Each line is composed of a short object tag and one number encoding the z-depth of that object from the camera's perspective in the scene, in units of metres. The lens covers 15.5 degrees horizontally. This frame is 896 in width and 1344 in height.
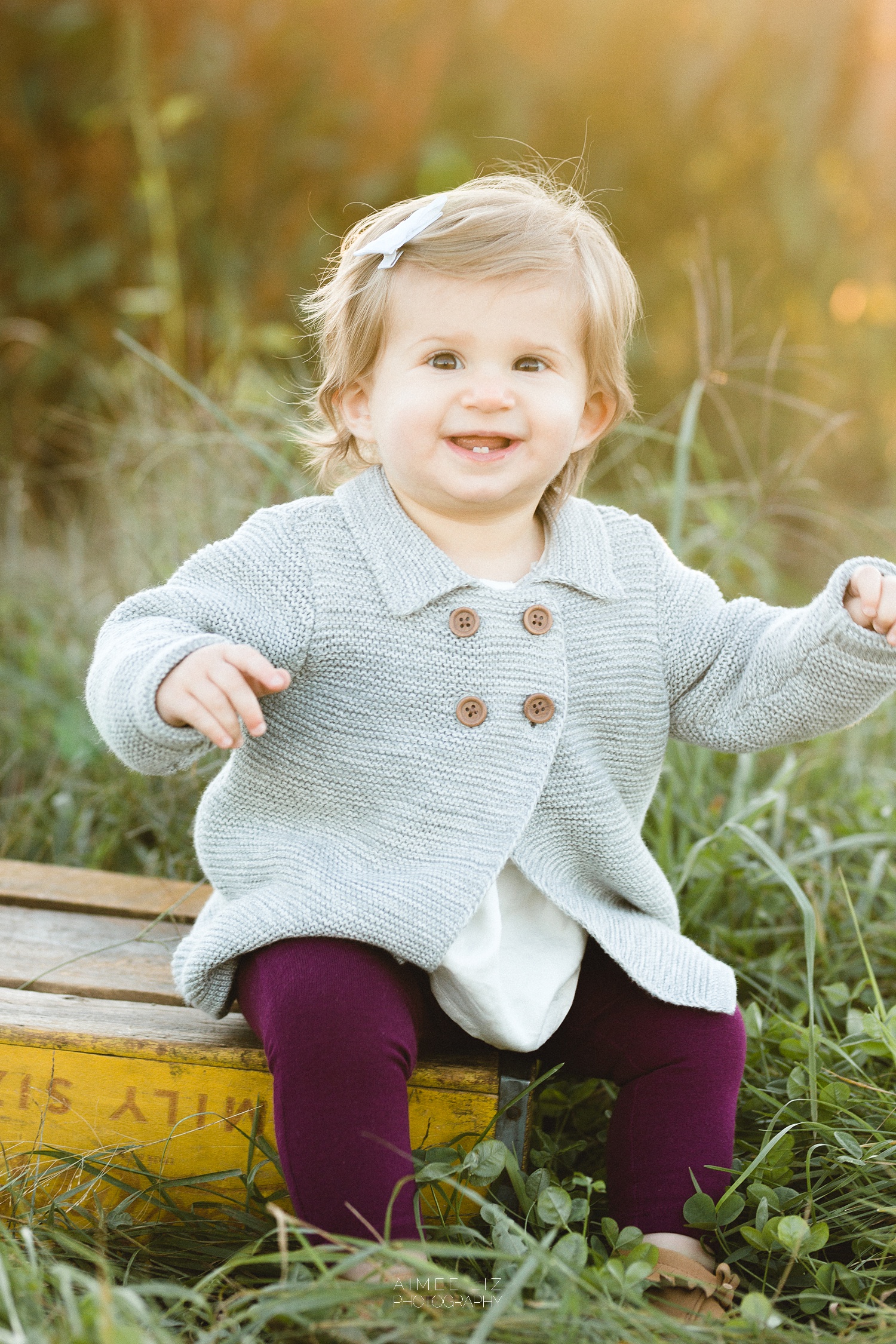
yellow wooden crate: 1.71
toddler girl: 1.70
